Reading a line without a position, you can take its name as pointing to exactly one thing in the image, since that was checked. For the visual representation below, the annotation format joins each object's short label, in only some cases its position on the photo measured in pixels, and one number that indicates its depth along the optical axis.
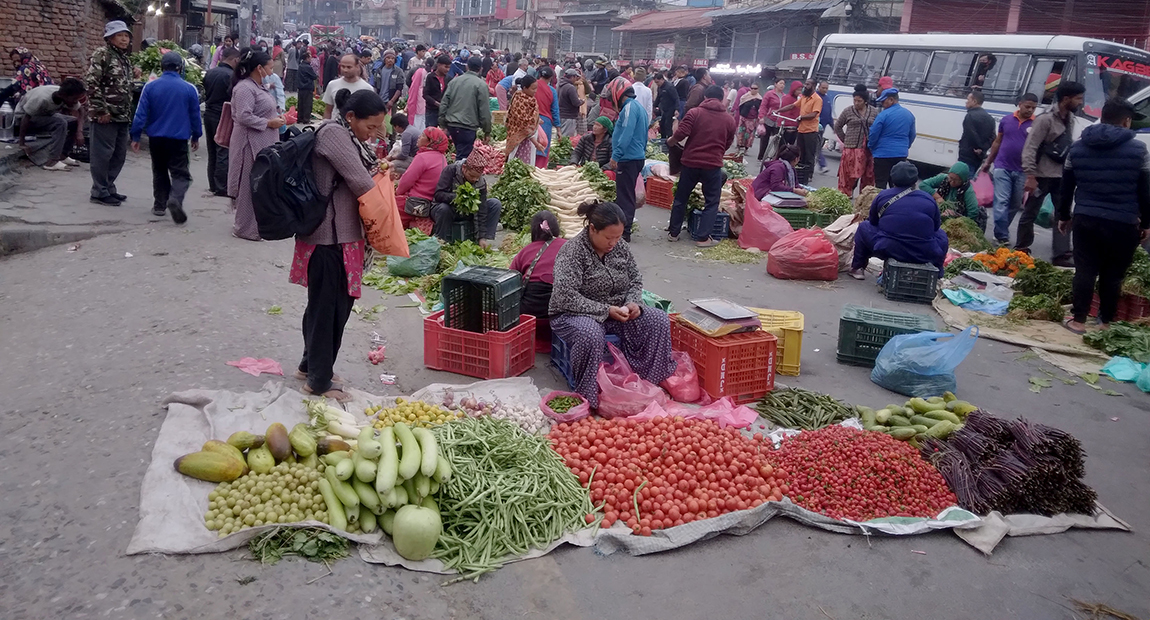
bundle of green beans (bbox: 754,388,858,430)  5.28
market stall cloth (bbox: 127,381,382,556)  3.32
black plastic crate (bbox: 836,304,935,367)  6.36
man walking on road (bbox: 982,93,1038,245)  10.34
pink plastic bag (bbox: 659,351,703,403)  5.50
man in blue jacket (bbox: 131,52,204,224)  8.27
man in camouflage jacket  8.41
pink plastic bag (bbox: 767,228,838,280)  8.92
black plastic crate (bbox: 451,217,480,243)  8.82
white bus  13.95
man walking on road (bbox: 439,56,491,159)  11.27
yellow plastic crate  6.11
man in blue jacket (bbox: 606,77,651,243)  9.85
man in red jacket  9.77
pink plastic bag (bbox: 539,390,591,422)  4.99
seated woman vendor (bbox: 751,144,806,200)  11.03
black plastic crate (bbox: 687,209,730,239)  10.52
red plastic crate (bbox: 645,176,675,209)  12.48
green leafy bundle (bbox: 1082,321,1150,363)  6.68
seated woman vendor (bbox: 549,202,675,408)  5.29
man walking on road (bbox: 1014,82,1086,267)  9.48
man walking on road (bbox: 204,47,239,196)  9.78
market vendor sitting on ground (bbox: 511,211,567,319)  6.05
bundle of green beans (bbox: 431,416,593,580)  3.67
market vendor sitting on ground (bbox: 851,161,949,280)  8.28
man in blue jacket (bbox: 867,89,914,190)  11.48
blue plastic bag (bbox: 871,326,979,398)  5.64
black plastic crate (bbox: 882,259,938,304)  8.31
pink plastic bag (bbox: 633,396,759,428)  5.16
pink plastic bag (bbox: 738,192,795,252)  10.17
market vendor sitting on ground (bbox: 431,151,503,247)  8.60
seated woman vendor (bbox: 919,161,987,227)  10.64
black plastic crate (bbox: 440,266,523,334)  5.54
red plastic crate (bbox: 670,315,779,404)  5.45
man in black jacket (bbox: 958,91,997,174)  11.79
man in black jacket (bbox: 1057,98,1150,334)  6.71
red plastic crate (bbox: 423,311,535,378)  5.57
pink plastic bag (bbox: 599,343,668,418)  5.20
